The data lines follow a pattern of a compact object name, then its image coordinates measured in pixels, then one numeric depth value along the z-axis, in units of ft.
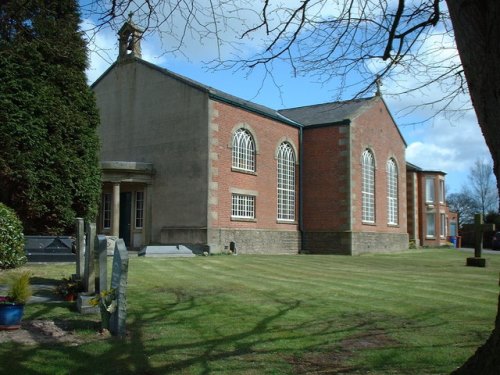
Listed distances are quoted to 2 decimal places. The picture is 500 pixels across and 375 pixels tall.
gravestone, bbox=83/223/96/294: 28.86
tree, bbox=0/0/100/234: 50.11
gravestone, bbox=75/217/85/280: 34.46
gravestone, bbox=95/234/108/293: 26.58
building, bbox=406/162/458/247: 145.18
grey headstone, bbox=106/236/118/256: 58.70
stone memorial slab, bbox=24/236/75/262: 47.06
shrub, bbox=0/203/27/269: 42.19
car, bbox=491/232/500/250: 138.10
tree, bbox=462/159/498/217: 232.32
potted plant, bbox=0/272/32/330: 22.54
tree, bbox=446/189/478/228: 259.19
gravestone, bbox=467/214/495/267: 60.75
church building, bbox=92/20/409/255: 77.41
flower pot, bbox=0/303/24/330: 22.50
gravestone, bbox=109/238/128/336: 22.13
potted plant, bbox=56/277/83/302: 29.91
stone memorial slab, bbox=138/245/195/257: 65.36
